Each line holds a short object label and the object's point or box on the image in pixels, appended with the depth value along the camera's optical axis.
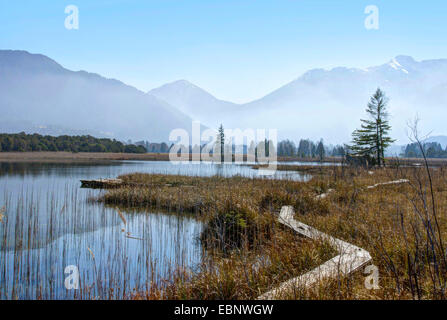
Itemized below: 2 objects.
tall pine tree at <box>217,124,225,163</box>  82.81
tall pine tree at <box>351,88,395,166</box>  35.69
